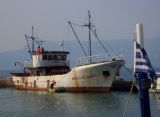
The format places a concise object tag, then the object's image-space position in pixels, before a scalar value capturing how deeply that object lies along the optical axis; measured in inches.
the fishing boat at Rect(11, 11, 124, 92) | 1841.8
